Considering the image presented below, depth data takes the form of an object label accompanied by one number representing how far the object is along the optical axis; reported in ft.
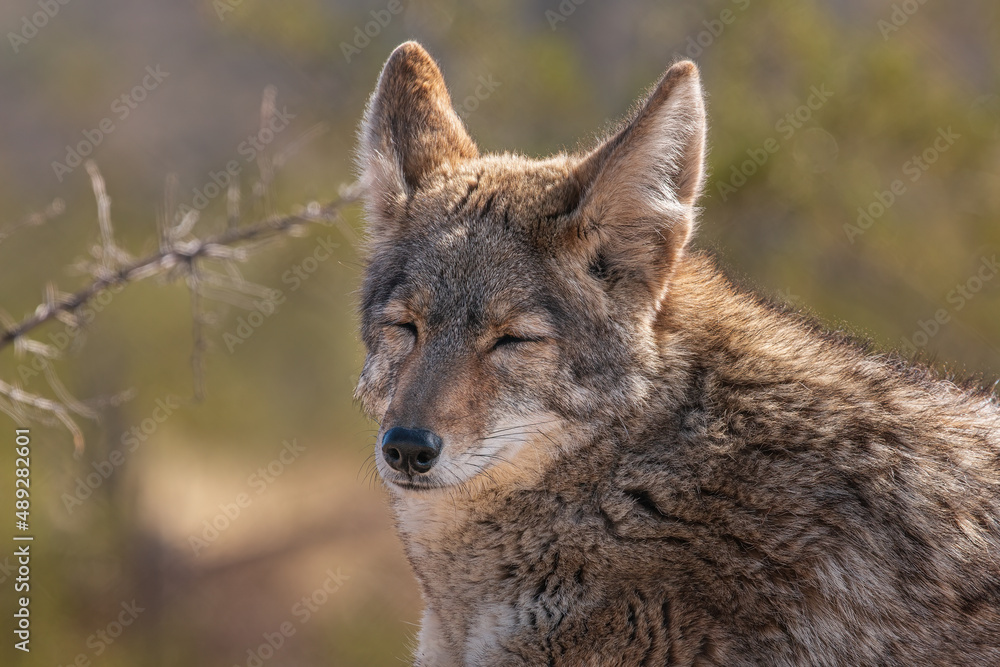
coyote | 23.59
